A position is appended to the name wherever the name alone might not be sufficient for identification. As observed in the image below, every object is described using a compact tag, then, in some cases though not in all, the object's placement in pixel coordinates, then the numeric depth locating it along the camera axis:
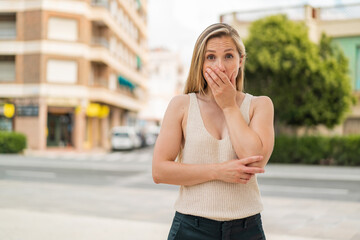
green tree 20.45
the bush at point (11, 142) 27.00
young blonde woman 1.80
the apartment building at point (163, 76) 78.06
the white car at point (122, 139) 32.69
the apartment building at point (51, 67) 33.88
